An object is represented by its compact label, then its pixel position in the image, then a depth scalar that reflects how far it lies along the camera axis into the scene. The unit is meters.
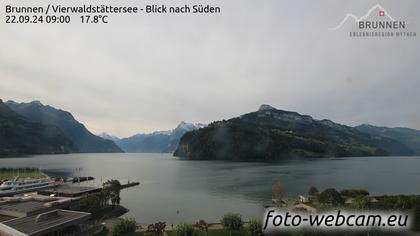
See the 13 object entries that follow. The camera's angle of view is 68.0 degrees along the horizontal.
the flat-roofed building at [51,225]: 41.28
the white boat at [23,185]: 103.49
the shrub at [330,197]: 75.06
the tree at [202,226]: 52.89
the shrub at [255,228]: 47.12
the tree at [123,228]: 48.62
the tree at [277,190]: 90.69
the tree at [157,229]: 50.06
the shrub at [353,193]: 85.19
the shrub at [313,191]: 87.94
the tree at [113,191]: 80.38
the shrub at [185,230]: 47.66
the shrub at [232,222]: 51.97
